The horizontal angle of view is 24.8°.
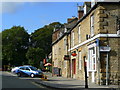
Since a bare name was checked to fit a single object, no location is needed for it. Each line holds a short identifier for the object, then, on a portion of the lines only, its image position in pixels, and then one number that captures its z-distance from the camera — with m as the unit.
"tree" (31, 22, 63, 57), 87.25
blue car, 37.04
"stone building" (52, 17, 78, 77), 37.94
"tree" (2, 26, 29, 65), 80.81
